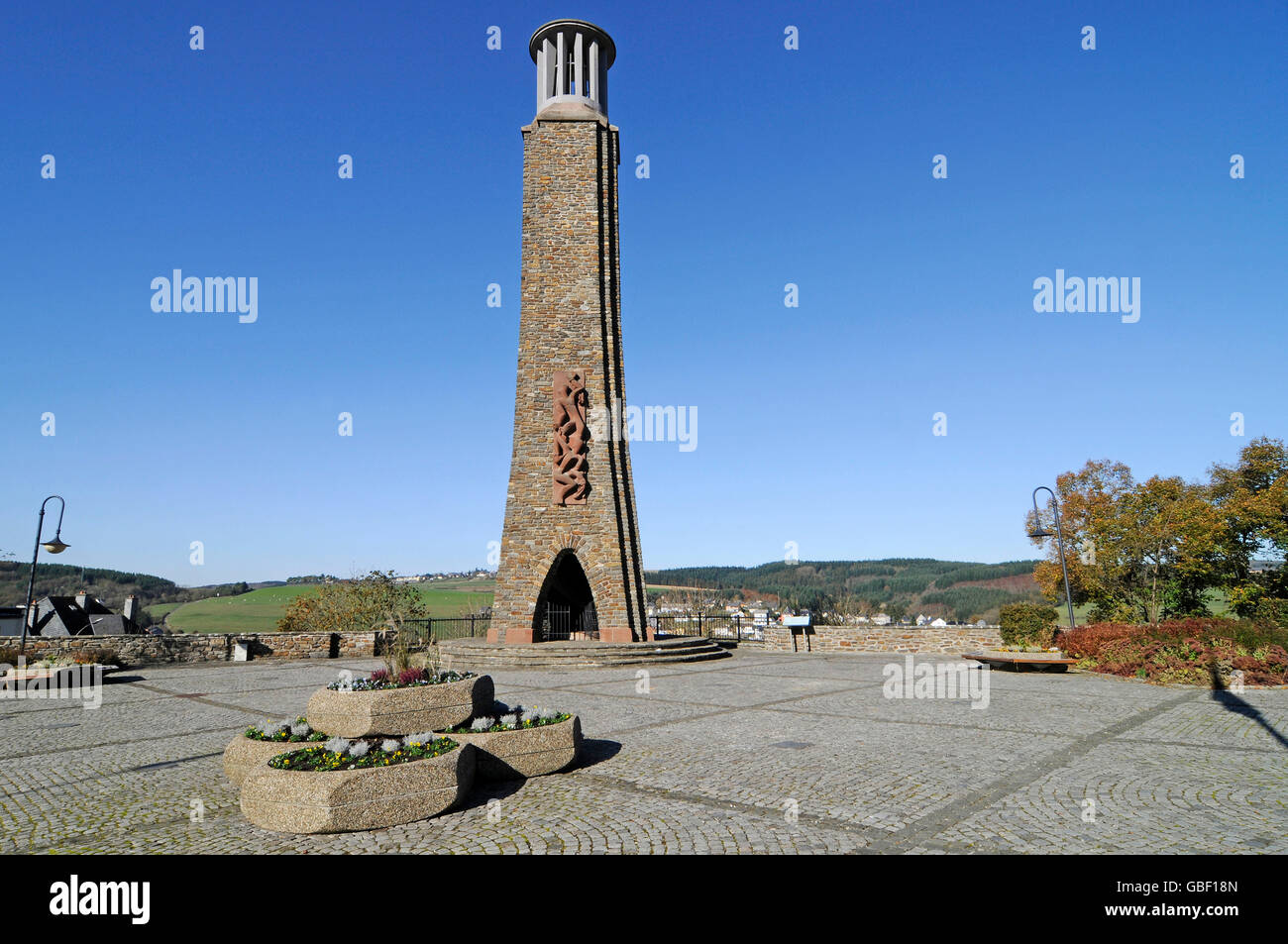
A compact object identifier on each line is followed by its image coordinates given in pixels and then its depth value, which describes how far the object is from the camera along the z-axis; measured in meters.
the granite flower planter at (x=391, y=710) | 6.59
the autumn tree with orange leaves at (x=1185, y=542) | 29.56
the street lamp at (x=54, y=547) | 19.48
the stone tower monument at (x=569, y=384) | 20.70
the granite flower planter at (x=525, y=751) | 6.98
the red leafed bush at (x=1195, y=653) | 14.03
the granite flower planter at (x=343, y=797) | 5.34
